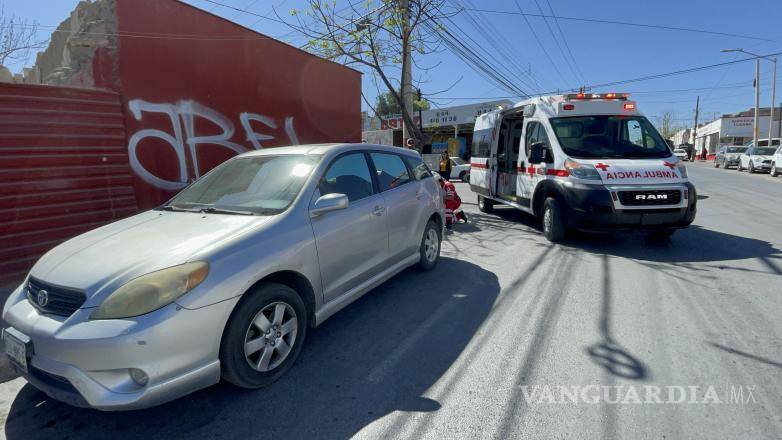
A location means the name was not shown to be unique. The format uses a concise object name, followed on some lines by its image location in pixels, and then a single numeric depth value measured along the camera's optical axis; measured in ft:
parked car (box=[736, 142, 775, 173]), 76.43
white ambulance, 19.74
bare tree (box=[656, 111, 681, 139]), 303.68
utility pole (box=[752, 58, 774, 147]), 108.99
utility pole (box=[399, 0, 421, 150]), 34.24
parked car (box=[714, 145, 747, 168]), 93.46
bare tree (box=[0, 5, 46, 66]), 45.03
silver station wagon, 7.48
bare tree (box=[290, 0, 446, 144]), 34.17
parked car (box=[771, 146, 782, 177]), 69.17
